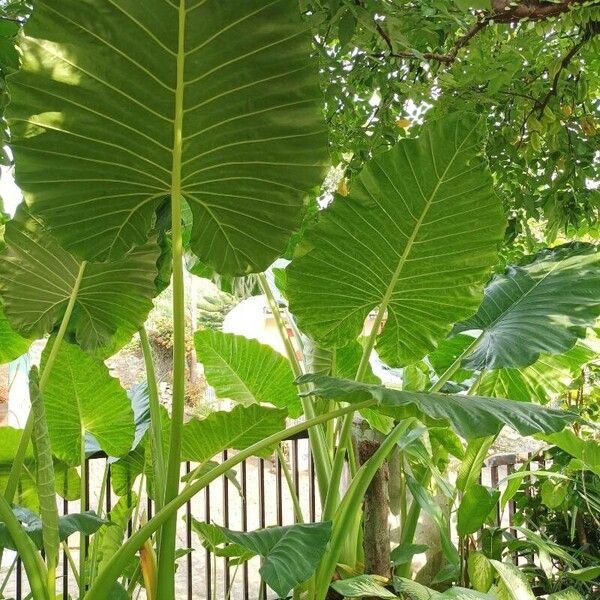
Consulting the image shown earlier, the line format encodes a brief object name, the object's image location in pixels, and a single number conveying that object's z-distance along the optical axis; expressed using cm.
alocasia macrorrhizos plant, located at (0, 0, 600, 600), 91
